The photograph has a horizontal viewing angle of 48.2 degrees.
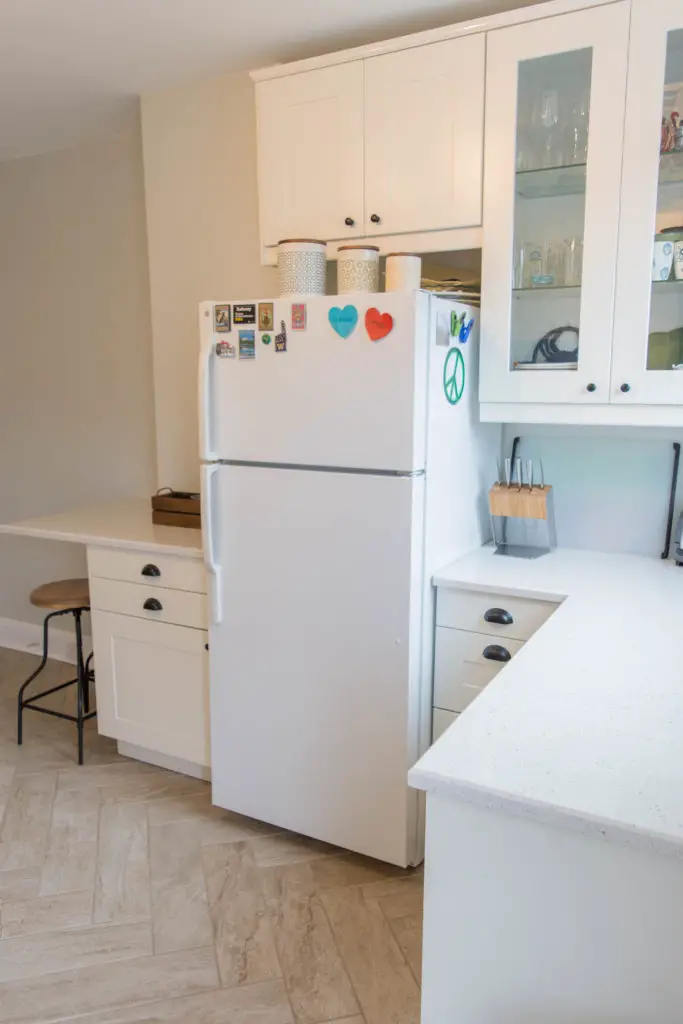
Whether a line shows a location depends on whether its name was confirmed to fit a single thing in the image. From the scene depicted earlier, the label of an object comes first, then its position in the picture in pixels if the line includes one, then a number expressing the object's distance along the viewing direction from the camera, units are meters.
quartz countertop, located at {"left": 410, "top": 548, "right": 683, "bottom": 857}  0.99
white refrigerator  2.00
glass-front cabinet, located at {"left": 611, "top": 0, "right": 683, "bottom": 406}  1.90
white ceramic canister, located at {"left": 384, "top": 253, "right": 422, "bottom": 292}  2.10
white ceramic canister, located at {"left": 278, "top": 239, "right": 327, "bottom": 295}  2.22
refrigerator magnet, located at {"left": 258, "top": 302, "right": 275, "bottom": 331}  2.12
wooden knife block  2.34
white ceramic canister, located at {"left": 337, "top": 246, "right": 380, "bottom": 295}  2.18
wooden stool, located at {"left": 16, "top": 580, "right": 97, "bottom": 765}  2.89
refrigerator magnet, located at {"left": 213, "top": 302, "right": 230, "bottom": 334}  2.20
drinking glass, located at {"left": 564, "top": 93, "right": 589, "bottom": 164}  2.03
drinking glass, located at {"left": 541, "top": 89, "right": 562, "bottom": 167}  2.08
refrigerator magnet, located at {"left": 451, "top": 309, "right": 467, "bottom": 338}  2.11
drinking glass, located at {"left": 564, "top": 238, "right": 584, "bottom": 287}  2.10
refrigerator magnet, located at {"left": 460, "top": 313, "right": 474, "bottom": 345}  2.18
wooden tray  2.76
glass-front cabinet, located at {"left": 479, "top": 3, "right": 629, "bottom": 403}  1.98
